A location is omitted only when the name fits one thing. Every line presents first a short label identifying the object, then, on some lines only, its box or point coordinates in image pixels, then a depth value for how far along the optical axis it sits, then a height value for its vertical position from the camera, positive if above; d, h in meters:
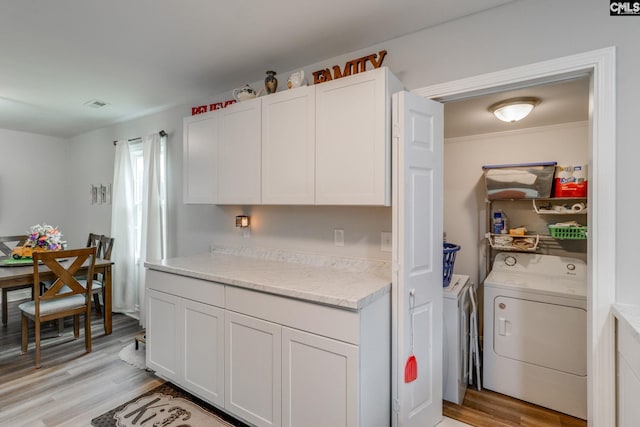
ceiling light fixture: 2.46 +0.84
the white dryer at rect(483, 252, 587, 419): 2.20 -0.90
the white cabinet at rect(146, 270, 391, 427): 1.57 -0.80
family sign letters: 1.97 +0.94
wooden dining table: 2.85 -0.58
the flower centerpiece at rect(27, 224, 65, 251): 3.52 -0.26
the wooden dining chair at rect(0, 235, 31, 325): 3.63 -0.43
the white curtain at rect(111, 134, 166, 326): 4.08 -0.16
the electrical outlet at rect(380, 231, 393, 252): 2.17 -0.18
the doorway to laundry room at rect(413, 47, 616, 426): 1.52 -0.07
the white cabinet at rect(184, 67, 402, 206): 1.84 +0.47
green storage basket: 2.68 -0.15
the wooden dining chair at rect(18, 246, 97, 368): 2.84 -0.76
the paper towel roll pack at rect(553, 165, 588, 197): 2.74 +0.29
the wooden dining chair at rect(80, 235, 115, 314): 3.81 -0.46
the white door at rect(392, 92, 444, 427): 1.76 -0.24
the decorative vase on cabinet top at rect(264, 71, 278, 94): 2.40 +1.00
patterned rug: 2.05 -1.33
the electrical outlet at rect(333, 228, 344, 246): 2.39 -0.16
